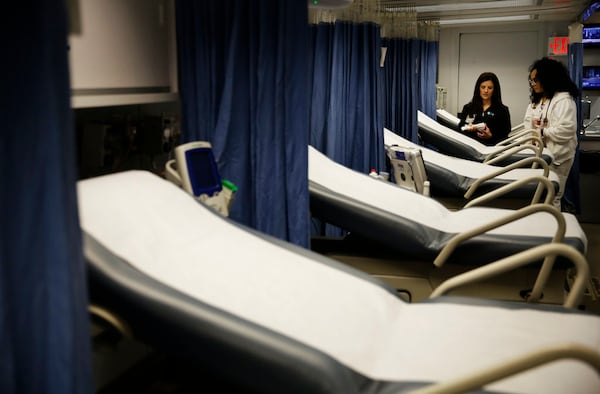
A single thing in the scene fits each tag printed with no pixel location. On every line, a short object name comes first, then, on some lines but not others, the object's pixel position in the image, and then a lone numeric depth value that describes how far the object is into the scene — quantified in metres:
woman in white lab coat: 5.22
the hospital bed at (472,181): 4.13
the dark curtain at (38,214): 0.96
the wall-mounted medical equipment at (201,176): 2.41
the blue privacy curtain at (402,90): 6.09
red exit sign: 7.96
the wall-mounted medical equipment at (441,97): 8.80
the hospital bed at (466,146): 5.22
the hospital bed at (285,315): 1.58
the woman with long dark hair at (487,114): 6.26
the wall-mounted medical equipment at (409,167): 3.83
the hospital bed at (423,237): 2.66
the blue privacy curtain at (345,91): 3.97
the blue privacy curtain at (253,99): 2.49
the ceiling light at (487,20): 7.80
